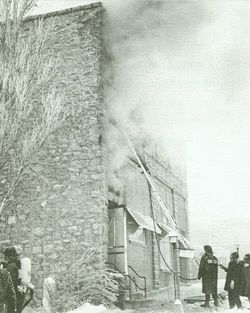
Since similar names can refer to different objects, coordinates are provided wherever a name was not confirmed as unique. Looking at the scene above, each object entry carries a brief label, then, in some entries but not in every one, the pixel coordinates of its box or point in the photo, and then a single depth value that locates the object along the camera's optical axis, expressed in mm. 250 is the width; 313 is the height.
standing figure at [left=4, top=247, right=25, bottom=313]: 6828
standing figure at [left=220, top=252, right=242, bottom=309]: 8656
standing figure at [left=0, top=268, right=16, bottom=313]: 5535
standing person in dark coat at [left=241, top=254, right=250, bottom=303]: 8752
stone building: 9867
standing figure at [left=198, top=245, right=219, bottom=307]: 9086
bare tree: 9711
